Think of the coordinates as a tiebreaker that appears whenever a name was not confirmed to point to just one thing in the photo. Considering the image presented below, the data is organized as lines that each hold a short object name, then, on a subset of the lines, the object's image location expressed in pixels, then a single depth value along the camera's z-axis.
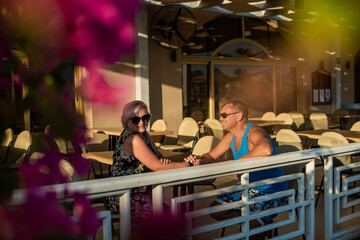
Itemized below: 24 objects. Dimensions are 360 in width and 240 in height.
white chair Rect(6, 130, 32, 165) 4.75
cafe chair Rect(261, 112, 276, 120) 8.67
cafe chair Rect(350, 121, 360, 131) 6.11
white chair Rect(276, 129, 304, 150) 4.53
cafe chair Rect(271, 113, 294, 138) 8.08
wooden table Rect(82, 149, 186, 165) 3.97
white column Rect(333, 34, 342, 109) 12.28
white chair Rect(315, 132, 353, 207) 4.30
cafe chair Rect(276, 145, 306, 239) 3.28
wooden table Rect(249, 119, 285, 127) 7.68
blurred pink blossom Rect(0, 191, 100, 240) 0.44
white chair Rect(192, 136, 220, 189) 4.03
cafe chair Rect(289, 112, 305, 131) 8.59
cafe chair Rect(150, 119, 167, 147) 7.18
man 2.91
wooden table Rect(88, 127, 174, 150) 6.43
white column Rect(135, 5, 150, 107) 7.68
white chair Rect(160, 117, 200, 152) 6.64
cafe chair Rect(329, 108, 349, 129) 9.81
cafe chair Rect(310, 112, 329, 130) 8.04
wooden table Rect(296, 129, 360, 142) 5.31
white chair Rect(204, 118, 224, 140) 6.94
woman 2.83
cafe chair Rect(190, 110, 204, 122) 9.33
